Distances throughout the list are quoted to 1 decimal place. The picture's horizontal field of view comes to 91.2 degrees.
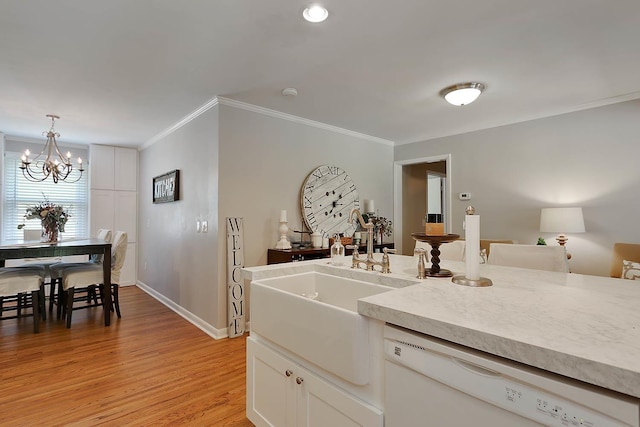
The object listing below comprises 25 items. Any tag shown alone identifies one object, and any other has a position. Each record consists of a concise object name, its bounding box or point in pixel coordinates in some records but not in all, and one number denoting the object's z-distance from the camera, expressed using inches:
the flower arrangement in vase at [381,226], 176.4
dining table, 123.3
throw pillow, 103.2
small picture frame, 156.6
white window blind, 184.2
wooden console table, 129.1
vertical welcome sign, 125.5
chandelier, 149.4
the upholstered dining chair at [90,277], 135.0
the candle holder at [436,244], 56.4
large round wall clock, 153.8
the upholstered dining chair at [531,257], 76.5
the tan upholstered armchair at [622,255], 114.7
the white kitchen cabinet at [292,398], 43.9
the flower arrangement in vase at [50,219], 148.9
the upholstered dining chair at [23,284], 125.3
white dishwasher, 25.1
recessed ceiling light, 70.7
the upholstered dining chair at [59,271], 148.9
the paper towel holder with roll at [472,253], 50.9
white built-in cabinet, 202.5
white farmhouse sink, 42.1
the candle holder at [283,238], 138.0
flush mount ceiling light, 111.7
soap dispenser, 76.9
